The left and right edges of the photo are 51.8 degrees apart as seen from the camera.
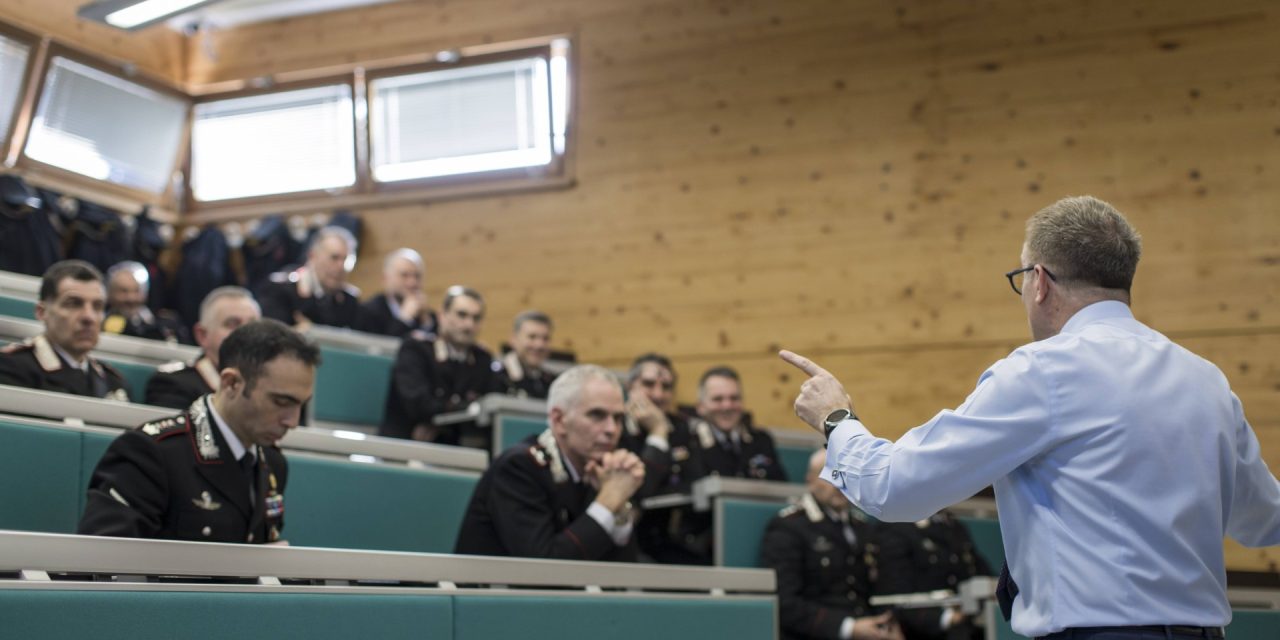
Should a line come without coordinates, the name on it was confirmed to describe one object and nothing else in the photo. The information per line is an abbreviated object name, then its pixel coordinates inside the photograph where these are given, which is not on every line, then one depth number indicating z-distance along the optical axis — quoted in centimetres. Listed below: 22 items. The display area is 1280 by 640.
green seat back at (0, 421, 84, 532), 278
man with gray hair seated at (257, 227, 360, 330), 640
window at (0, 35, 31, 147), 746
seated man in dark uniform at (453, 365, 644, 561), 316
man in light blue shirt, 173
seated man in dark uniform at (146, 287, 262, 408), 403
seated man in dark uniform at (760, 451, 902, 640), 437
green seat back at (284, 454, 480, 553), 334
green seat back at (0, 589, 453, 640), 178
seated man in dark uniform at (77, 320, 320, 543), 258
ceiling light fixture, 648
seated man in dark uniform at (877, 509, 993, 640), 455
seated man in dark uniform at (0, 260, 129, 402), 376
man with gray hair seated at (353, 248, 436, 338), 670
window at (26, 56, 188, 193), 773
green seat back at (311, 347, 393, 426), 526
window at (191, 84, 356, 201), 841
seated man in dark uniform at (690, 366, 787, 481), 555
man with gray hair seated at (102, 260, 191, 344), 579
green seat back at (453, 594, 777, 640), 242
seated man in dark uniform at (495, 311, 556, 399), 599
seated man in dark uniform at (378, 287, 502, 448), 533
